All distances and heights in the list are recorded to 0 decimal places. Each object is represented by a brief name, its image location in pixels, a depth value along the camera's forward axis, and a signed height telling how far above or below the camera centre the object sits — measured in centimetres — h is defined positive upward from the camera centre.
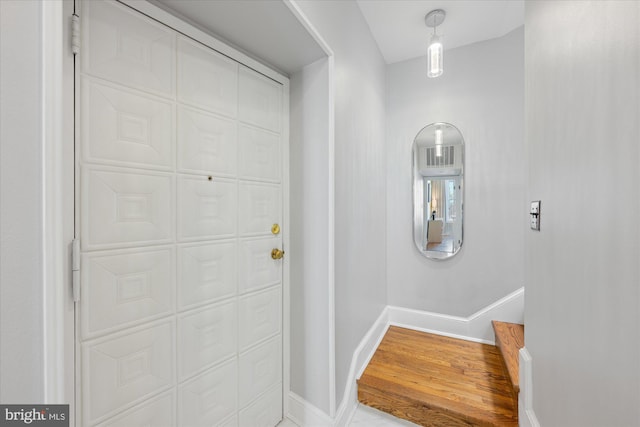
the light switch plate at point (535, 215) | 114 -1
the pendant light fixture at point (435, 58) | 181 +107
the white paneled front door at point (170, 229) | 82 -7
